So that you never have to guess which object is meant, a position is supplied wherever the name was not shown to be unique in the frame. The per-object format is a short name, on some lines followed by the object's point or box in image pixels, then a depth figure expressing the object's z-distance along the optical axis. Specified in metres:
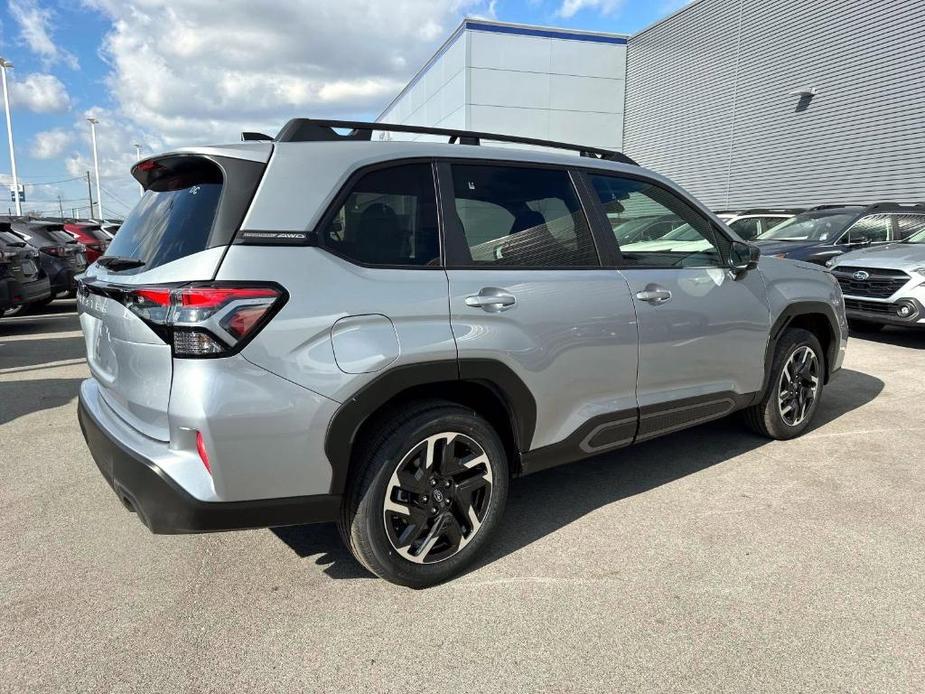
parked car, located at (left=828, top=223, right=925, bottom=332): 7.46
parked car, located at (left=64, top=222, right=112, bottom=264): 13.18
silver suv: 2.22
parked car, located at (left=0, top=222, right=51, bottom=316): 8.54
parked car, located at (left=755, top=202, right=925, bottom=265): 9.48
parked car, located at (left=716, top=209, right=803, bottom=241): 12.03
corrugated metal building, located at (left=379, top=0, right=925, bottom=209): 16.14
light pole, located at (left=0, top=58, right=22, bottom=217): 31.78
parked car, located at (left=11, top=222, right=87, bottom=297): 10.50
